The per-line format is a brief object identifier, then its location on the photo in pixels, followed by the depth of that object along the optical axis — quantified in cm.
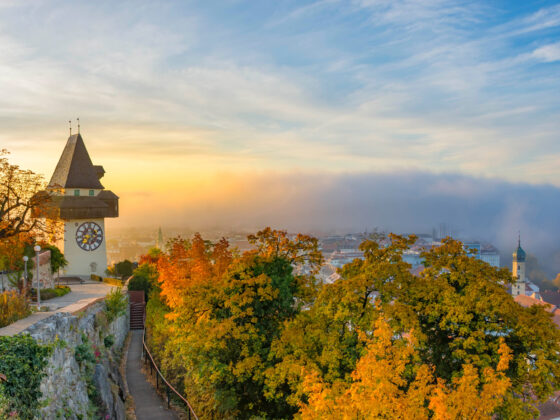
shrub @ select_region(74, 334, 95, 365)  1505
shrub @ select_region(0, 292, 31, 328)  1413
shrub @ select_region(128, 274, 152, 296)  3794
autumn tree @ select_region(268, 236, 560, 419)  1511
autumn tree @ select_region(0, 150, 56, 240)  2283
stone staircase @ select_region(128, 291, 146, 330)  3391
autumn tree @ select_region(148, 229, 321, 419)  1797
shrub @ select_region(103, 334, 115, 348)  2133
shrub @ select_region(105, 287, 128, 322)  2382
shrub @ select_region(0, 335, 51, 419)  968
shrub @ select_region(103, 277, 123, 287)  4064
